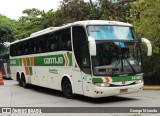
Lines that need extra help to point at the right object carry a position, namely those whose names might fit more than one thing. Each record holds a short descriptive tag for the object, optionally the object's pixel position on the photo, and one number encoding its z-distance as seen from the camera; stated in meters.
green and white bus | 12.44
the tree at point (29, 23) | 46.21
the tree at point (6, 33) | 51.16
